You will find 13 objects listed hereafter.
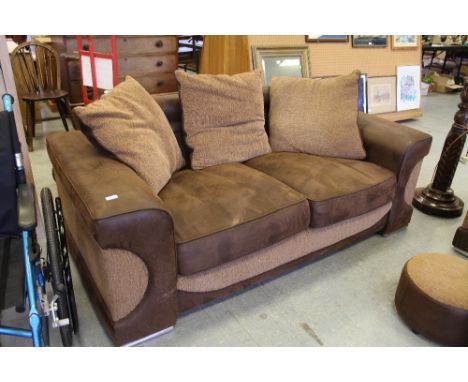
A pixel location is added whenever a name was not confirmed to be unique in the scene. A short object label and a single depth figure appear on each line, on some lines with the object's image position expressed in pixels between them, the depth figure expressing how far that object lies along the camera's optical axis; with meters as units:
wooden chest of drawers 3.76
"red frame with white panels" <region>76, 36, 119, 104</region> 3.06
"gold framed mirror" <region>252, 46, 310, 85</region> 3.23
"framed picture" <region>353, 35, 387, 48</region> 3.78
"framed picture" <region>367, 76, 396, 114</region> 3.98
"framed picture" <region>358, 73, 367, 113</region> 3.80
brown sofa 1.26
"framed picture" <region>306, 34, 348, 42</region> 3.50
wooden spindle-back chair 3.30
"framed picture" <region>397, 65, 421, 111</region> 4.19
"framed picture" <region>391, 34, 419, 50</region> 4.05
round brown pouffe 1.42
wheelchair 1.16
